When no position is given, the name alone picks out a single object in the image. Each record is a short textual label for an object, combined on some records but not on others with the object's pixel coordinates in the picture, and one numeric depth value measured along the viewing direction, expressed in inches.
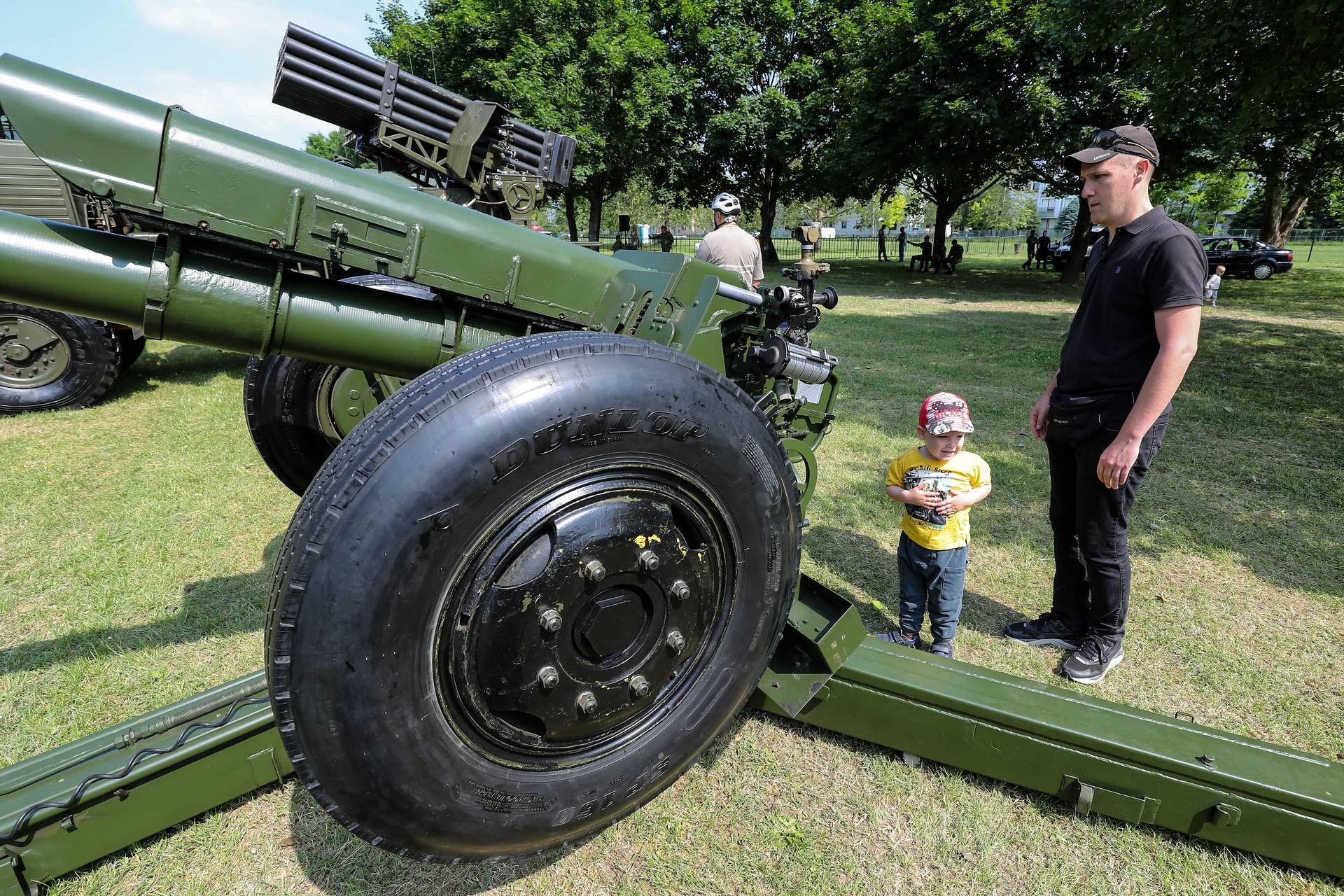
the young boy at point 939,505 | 112.5
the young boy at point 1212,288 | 568.1
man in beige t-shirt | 245.4
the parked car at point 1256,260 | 863.1
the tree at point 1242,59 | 261.9
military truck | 254.1
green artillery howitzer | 49.6
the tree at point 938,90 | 657.0
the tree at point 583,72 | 948.0
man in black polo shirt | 94.8
